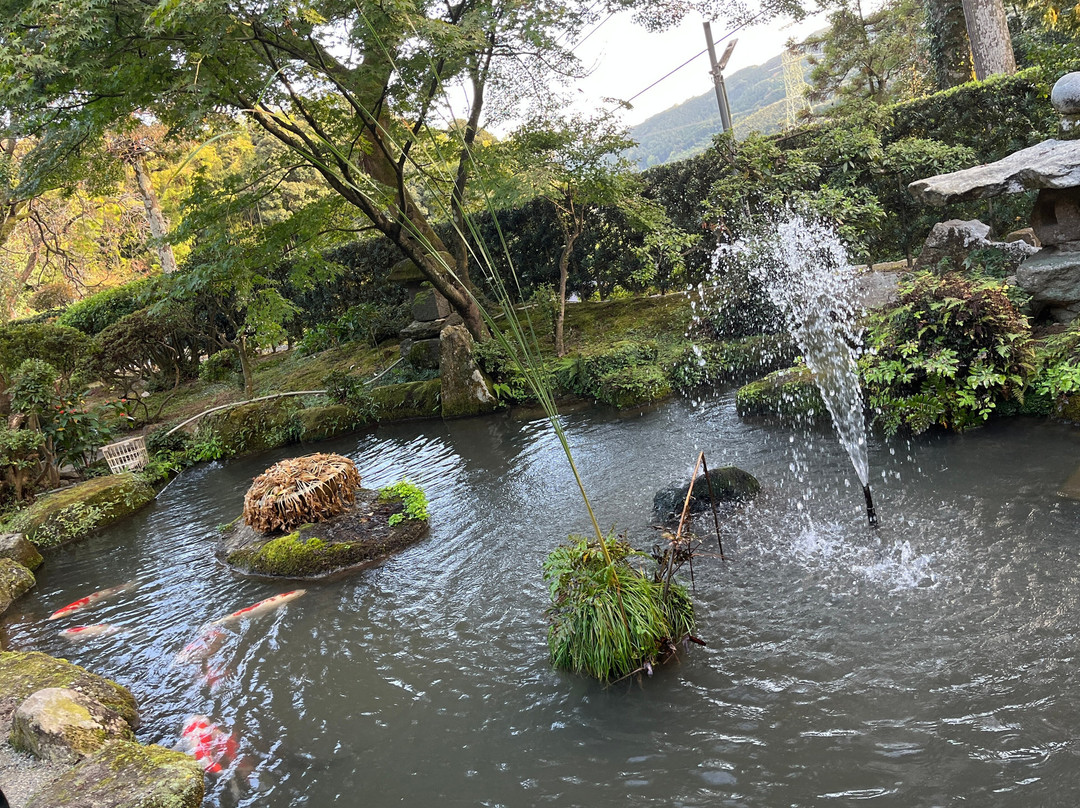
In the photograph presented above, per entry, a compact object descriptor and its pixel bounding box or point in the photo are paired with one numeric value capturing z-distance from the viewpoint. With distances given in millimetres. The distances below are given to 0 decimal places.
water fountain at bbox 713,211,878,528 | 8180
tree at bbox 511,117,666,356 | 10984
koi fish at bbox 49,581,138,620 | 6391
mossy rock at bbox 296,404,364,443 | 11664
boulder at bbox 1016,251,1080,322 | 6488
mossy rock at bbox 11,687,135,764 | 3740
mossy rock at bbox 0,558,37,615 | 6996
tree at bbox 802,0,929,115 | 17875
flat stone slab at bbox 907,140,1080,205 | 6320
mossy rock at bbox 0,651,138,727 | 4320
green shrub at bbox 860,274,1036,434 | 5758
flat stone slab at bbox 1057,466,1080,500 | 4547
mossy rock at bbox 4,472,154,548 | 8750
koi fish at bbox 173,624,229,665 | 5020
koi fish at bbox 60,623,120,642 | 5750
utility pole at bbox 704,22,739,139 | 14359
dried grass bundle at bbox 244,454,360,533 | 6676
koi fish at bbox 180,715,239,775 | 3770
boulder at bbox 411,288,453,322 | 13094
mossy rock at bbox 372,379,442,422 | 11586
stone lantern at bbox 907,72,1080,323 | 6426
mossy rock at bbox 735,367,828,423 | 7168
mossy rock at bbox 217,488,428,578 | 6145
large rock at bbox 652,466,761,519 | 5676
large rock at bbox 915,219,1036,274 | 7898
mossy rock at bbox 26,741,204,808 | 3193
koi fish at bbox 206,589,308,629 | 5477
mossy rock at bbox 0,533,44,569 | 7829
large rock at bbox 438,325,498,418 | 10914
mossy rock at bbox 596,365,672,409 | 9273
